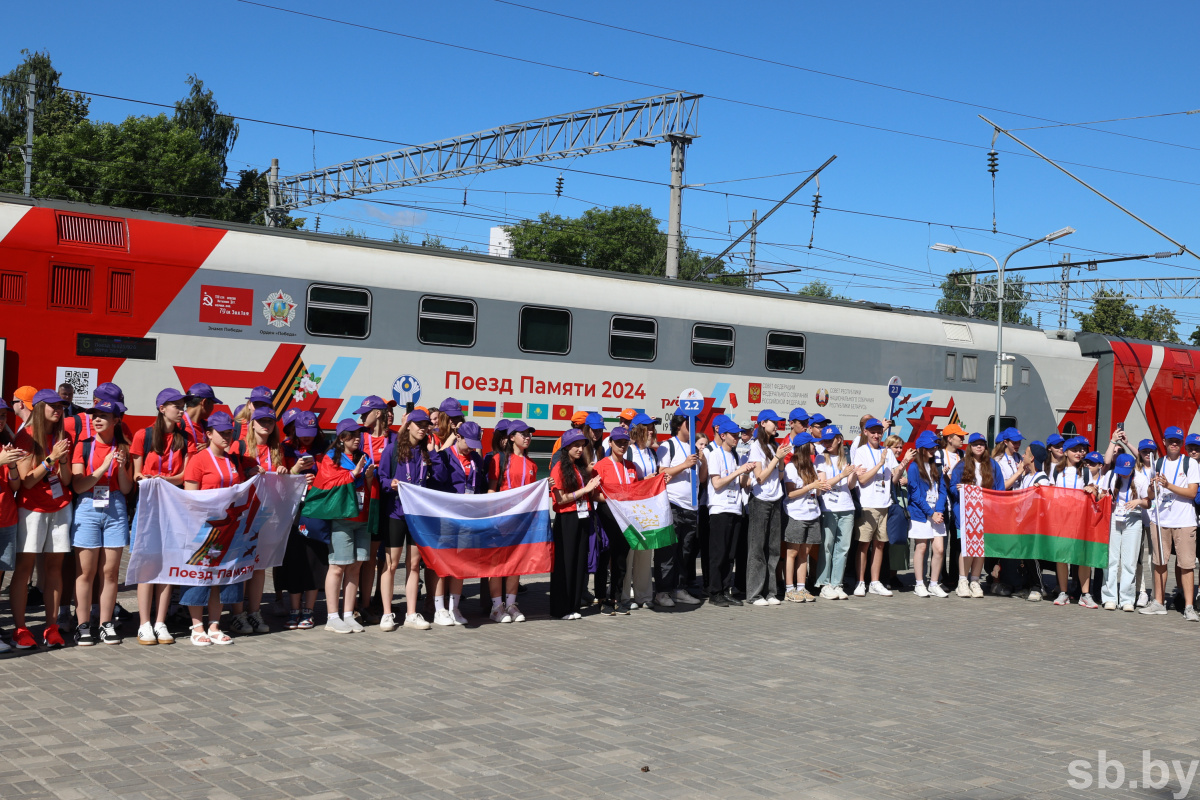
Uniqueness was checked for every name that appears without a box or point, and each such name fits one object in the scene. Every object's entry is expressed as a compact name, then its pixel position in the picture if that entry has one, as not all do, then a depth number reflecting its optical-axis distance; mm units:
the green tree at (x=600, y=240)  59062
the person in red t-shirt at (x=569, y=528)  10133
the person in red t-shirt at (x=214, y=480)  8383
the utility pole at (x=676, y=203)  23922
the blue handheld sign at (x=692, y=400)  14786
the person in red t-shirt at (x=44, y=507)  7871
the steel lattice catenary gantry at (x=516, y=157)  23609
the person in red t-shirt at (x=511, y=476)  10023
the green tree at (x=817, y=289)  87688
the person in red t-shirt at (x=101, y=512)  8062
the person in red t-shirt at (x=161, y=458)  8367
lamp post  29262
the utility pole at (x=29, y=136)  34000
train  12508
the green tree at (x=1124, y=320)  62375
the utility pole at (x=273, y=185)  33844
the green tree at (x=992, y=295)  55900
